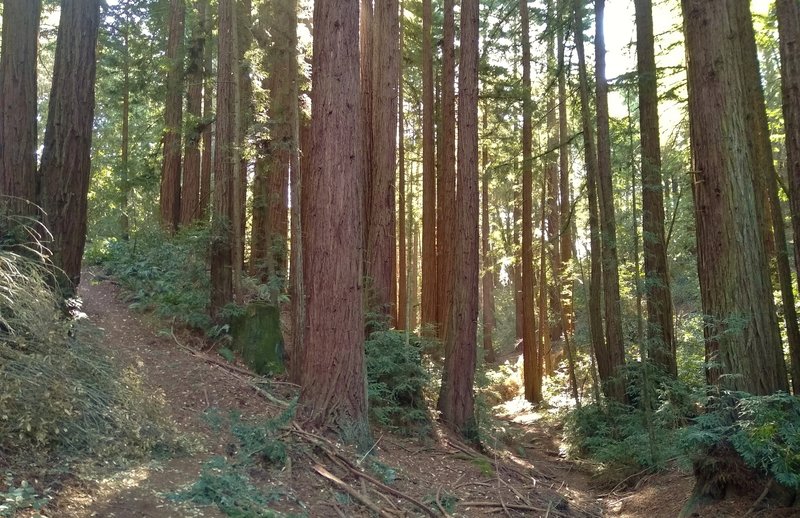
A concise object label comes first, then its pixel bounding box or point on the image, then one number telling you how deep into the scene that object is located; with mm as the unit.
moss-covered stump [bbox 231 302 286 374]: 9992
